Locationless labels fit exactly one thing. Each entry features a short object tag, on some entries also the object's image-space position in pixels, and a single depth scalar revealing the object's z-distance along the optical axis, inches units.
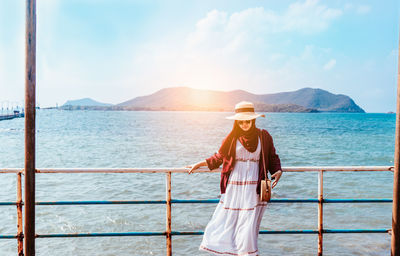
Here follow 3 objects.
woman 123.3
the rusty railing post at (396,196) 125.0
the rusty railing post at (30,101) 122.3
